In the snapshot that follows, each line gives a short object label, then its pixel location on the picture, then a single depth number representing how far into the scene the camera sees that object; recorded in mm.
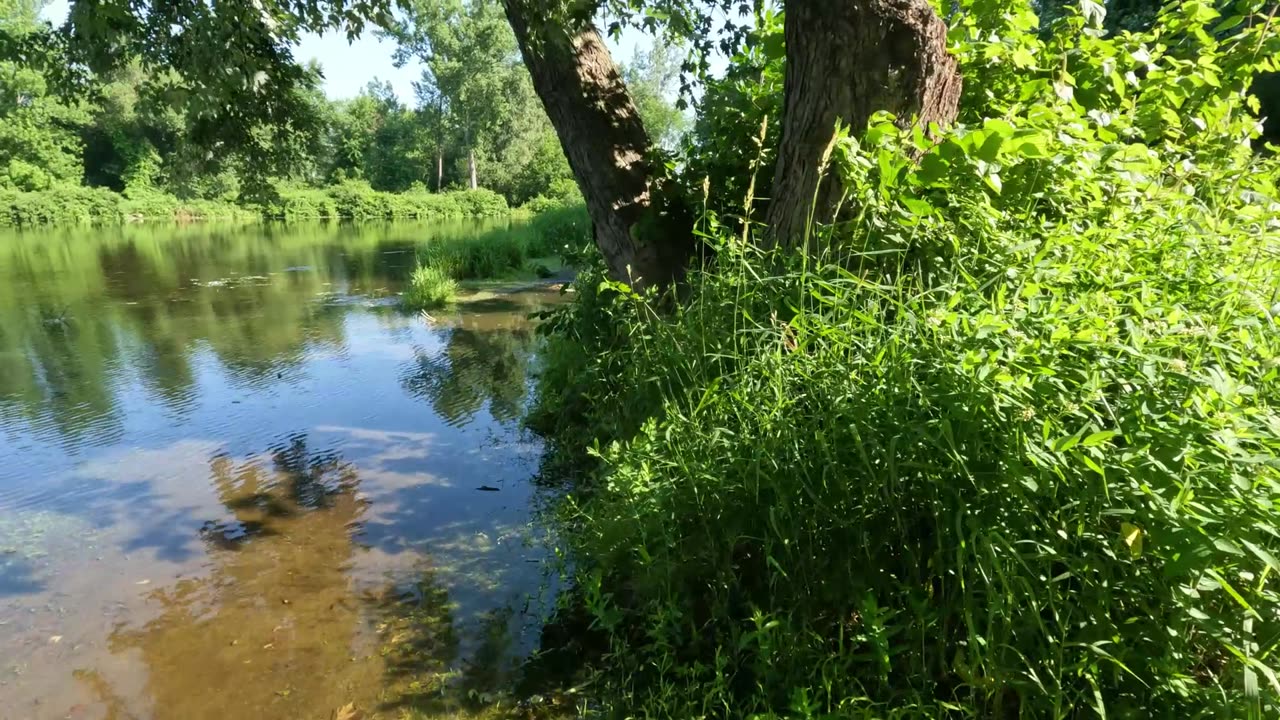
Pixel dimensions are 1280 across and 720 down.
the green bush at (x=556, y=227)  16094
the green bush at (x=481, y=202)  47312
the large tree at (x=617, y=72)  3088
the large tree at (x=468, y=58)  42688
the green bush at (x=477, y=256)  15500
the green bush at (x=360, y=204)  45844
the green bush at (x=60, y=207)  35312
